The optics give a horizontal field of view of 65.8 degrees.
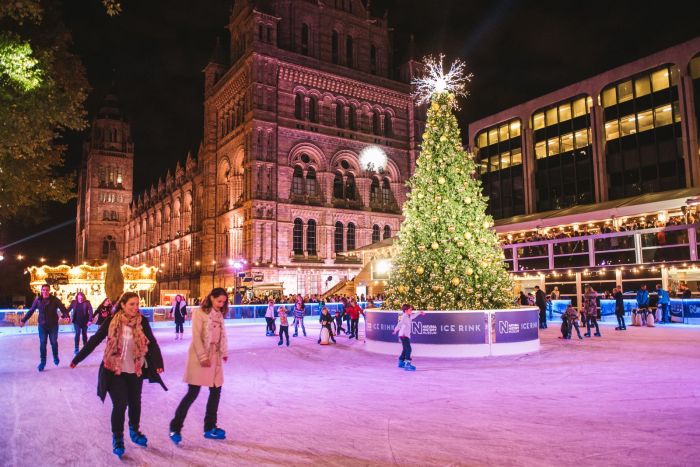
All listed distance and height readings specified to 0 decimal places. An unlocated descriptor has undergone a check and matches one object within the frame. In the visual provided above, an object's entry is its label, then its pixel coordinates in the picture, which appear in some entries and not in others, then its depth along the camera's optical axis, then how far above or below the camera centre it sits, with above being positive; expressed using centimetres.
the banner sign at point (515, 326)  1371 -106
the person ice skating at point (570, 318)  1688 -107
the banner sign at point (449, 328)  1352 -107
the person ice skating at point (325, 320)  1733 -104
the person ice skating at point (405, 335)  1134 -103
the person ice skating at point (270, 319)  2038 -119
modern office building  2644 +720
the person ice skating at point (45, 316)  1157 -52
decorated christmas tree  1405 +127
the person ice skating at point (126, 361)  557 -75
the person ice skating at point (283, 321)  1717 -104
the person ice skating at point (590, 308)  1789 -82
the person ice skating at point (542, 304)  2067 -76
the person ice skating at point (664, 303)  2273 -88
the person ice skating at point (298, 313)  2064 -97
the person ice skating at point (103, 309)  1405 -50
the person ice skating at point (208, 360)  581 -76
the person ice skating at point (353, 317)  1944 -107
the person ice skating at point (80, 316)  1431 -65
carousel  4134 +95
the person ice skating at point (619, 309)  1989 -96
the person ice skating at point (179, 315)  2058 -97
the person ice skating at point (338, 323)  2161 -142
